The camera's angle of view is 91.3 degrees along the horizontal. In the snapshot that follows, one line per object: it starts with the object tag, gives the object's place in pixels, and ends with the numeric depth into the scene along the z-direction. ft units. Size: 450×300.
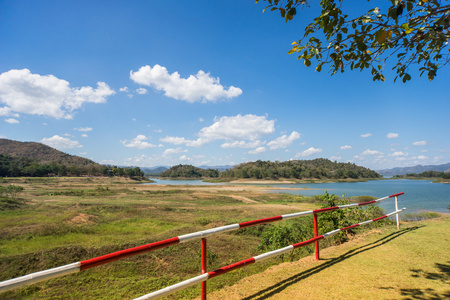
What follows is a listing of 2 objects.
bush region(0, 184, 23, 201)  95.30
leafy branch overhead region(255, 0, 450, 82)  10.26
